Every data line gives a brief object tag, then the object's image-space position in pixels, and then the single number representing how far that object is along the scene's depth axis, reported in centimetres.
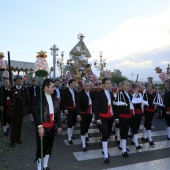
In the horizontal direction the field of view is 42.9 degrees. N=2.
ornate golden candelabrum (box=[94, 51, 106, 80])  1219
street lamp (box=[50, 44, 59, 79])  1645
